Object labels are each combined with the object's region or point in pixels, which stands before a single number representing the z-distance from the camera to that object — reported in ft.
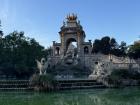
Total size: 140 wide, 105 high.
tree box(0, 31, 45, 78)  60.57
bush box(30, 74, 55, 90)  39.75
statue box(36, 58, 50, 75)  42.29
